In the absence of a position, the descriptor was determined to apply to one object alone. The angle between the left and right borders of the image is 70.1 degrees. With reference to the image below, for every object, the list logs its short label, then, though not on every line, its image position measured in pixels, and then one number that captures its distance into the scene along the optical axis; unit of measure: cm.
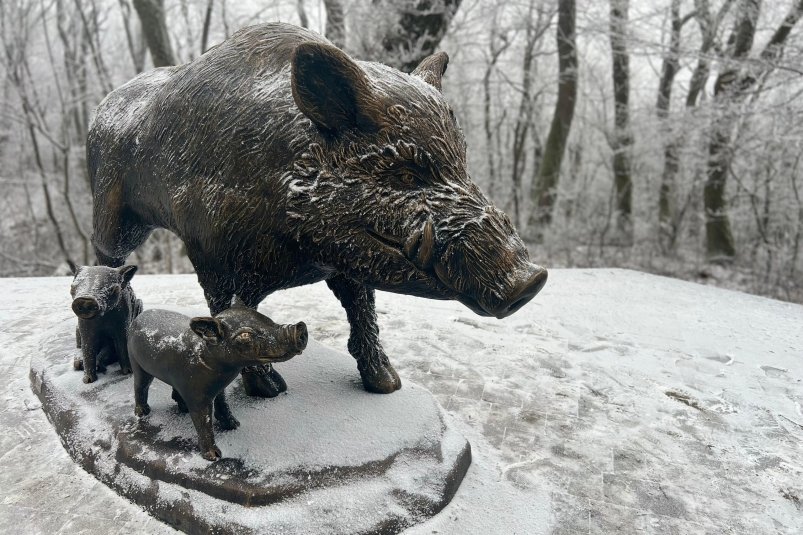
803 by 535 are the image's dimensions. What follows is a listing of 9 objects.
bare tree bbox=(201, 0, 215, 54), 1079
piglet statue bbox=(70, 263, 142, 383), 270
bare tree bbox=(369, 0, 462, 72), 820
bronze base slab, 221
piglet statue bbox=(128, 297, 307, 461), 206
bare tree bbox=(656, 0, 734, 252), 1002
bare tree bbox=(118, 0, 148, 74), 1235
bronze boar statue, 195
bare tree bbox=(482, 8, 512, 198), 1330
